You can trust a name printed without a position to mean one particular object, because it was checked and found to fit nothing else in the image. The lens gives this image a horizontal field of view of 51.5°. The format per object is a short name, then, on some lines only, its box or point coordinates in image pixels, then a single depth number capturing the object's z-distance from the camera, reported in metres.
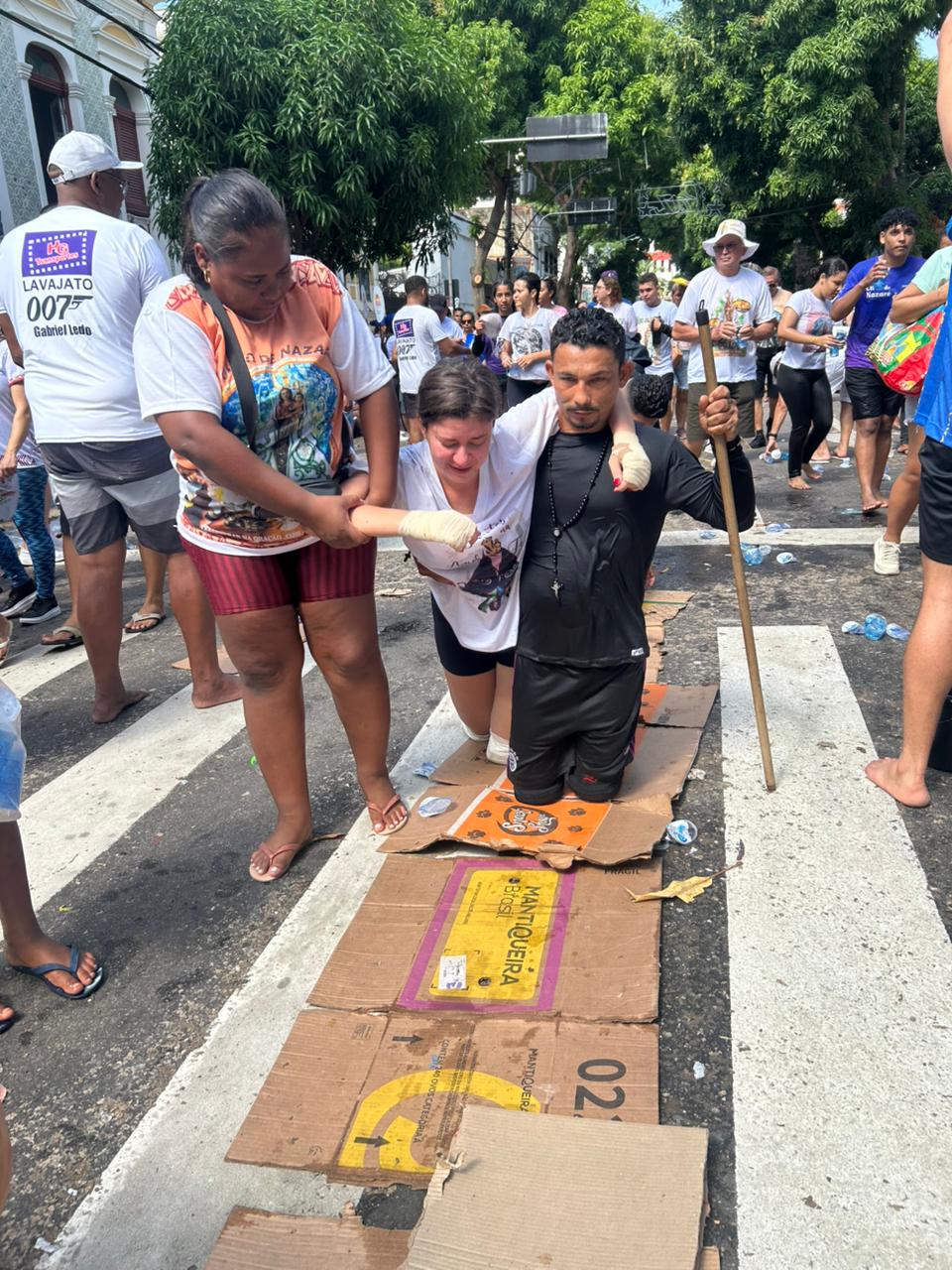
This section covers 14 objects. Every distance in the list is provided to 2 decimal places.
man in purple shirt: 6.51
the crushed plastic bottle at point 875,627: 4.60
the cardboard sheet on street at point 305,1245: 1.68
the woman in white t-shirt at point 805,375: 7.79
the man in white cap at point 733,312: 7.27
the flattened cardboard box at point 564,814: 2.88
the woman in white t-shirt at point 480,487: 2.79
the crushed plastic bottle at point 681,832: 2.95
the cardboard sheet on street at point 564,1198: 1.62
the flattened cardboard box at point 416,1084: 1.92
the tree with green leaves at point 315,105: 13.09
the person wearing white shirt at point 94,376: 3.90
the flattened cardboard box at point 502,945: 2.30
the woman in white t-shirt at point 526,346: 9.23
